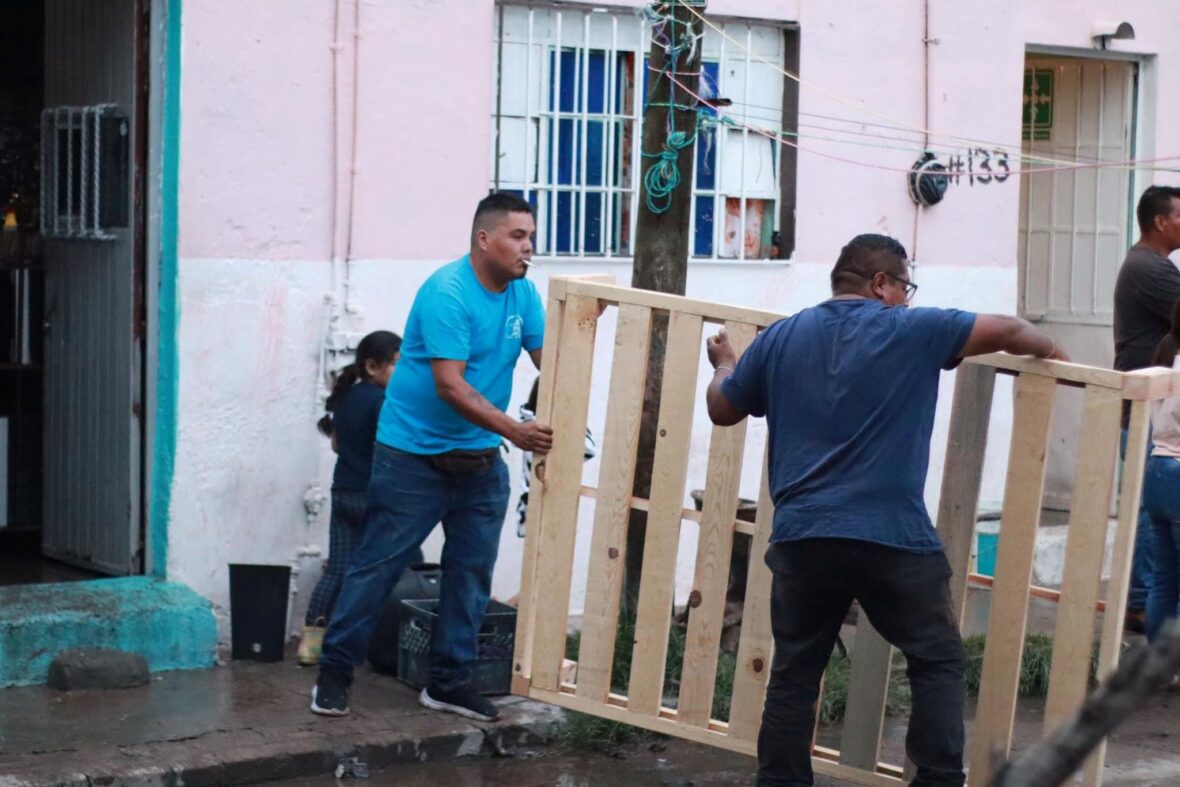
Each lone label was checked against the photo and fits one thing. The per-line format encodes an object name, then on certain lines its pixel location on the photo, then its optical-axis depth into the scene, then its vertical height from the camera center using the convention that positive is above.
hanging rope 12.58 +0.35
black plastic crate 12.27 -1.72
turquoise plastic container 16.17 -1.71
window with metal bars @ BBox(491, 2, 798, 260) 14.98 +0.30
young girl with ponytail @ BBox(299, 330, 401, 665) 13.02 -1.06
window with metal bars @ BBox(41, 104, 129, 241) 13.79 +0.04
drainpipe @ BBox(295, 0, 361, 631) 13.80 -0.32
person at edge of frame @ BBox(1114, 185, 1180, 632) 14.89 -0.39
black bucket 13.02 -1.69
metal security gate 13.67 -0.47
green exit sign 19.95 +0.63
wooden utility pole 12.59 +0.04
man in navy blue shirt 8.70 -0.75
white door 19.34 -0.03
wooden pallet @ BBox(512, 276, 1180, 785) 9.25 -1.02
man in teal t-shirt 11.12 -0.91
